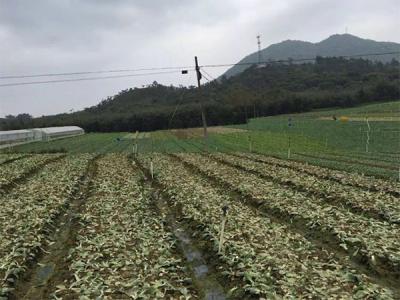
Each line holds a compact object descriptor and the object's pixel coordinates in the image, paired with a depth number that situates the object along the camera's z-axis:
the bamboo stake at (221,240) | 11.16
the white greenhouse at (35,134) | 65.81
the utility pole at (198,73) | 44.85
